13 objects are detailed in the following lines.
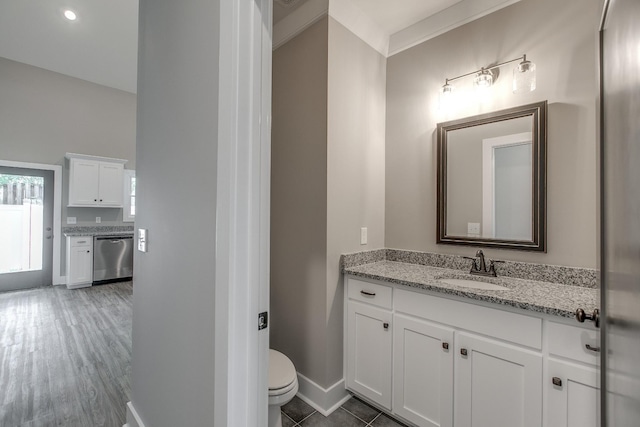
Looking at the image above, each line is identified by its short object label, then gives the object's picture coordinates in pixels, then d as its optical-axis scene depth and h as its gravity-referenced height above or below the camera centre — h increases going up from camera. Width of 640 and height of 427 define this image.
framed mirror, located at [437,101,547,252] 1.75 +0.26
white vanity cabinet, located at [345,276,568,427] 1.32 -0.77
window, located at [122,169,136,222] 5.84 +0.40
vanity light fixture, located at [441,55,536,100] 1.75 +0.90
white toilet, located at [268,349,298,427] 1.42 -0.86
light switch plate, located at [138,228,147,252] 1.50 -0.13
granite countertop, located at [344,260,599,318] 1.27 -0.38
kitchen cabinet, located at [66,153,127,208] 4.95 +0.61
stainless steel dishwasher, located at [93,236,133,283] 5.03 -0.78
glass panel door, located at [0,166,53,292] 4.56 -0.22
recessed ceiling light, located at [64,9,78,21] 3.38 +2.39
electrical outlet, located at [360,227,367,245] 2.24 -0.15
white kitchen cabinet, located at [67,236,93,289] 4.75 -0.79
